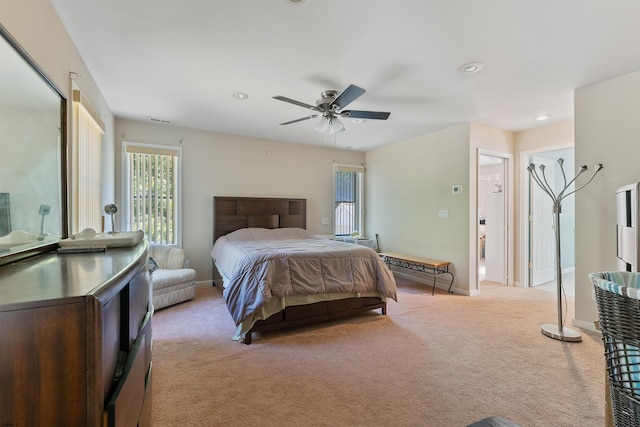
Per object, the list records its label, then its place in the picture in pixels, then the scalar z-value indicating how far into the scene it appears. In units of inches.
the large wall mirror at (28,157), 44.9
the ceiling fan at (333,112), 104.2
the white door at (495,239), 190.1
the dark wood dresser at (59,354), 23.5
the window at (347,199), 236.2
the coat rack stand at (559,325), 107.0
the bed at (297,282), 106.0
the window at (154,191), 164.4
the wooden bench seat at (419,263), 172.4
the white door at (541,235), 183.9
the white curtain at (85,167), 82.6
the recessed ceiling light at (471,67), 98.6
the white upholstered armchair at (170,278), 136.4
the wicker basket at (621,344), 35.9
